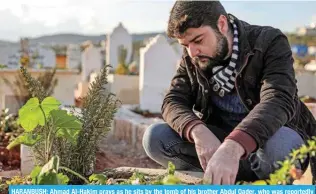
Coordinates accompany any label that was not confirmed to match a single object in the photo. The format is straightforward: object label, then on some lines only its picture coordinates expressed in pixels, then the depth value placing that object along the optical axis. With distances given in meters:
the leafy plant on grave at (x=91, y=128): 2.04
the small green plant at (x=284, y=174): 1.21
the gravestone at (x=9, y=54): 10.50
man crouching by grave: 1.83
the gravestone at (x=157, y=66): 6.65
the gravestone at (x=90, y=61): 11.96
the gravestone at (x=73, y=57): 15.40
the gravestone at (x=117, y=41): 10.70
